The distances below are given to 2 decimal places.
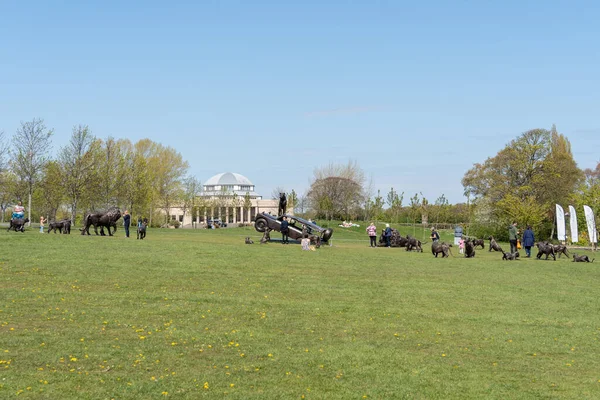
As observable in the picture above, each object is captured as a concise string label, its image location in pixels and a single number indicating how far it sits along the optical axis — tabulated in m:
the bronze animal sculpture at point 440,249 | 35.03
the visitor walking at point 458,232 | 50.06
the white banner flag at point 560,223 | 46.75
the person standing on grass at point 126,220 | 36.12
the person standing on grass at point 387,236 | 44.64
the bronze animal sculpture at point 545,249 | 35.97
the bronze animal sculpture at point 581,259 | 34.72
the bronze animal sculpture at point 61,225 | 36.62
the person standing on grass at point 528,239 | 36.88
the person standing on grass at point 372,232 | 43.56
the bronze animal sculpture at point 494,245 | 41.22
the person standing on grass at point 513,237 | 35.19
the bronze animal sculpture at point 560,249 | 37.03
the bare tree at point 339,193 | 110.38
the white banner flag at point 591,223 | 46.94
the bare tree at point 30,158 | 55.22
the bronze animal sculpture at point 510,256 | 34.44
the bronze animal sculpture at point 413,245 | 39.93
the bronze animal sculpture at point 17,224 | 34.47
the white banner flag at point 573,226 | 48.34
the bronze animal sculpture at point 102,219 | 35.28
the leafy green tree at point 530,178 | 69.19
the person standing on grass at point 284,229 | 40.21
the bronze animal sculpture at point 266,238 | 39.56
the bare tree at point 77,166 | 55.16
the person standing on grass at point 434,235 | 38.02
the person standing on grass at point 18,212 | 35.06
